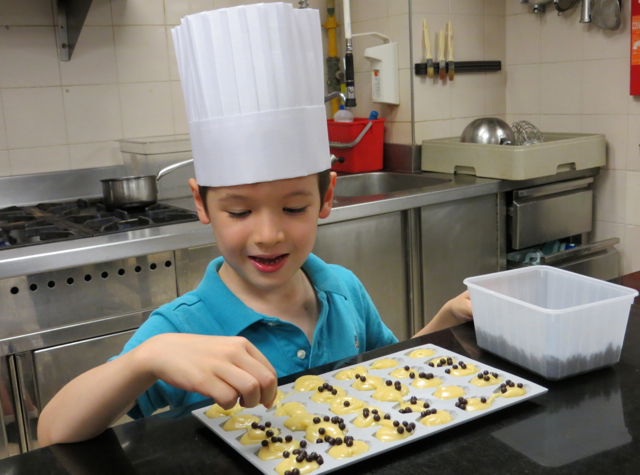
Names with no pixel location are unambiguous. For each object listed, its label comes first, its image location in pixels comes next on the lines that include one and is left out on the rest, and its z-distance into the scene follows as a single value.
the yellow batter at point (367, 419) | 0.71
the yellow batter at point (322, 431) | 0.69
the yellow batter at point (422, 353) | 0.90
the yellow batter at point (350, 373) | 0.84
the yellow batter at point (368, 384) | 0.81
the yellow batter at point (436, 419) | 0.70
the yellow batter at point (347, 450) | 0.65
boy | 0.73
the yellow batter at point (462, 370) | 0.84
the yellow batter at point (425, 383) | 0.81
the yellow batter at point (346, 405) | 0.75
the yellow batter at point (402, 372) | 0.84
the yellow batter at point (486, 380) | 0.80
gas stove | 1.64
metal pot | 1.98
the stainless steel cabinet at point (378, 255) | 1.98
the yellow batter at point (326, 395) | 0.78
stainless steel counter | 1.49
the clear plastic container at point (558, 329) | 0.81
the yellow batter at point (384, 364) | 0.87
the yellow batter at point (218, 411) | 0.75
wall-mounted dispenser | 2.56
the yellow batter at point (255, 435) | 0.68
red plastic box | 2.62
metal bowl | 2.43
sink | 2.57
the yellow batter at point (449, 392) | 0.77
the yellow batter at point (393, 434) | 0.68
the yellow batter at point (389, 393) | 0.77
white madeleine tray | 0.65
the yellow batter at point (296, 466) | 0.62
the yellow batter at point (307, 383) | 0.82
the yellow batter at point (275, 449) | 0.65
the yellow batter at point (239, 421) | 0.72
